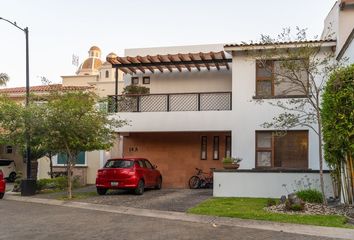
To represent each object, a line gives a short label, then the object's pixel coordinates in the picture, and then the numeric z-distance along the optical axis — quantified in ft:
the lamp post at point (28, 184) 61.05
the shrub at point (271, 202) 43.17
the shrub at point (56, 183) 69.27
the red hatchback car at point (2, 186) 58.75
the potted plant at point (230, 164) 53.62
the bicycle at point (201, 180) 69.00
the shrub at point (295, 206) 39.01
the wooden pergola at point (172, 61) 63.36
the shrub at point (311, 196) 43.84
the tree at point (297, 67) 42.75
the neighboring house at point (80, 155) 81.41
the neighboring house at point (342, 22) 55.26
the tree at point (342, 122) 38.99
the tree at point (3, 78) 99.66
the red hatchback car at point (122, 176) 56.34
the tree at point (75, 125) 54.70
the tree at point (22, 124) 57.41
